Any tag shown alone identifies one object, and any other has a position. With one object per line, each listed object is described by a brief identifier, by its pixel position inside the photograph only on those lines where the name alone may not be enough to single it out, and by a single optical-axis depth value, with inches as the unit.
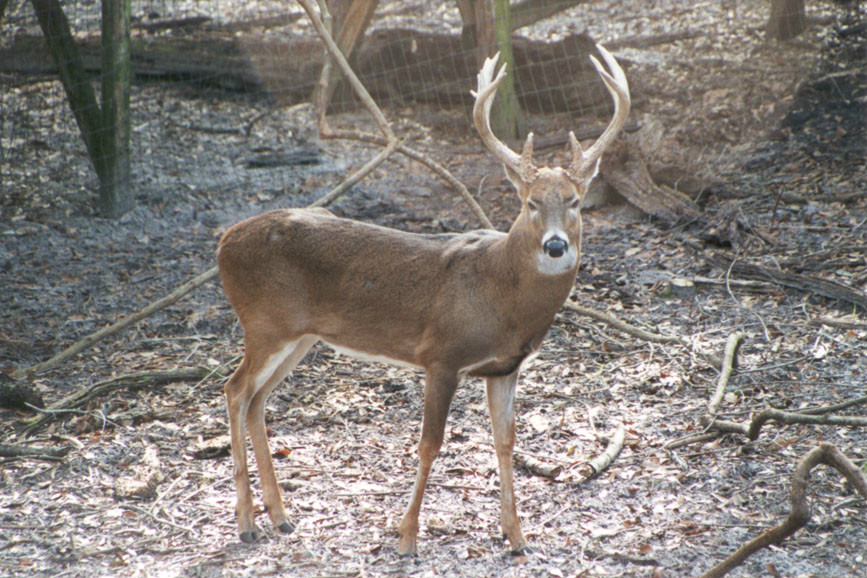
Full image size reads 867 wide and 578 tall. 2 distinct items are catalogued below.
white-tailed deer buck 341.1
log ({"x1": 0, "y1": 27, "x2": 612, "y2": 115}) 823.1
